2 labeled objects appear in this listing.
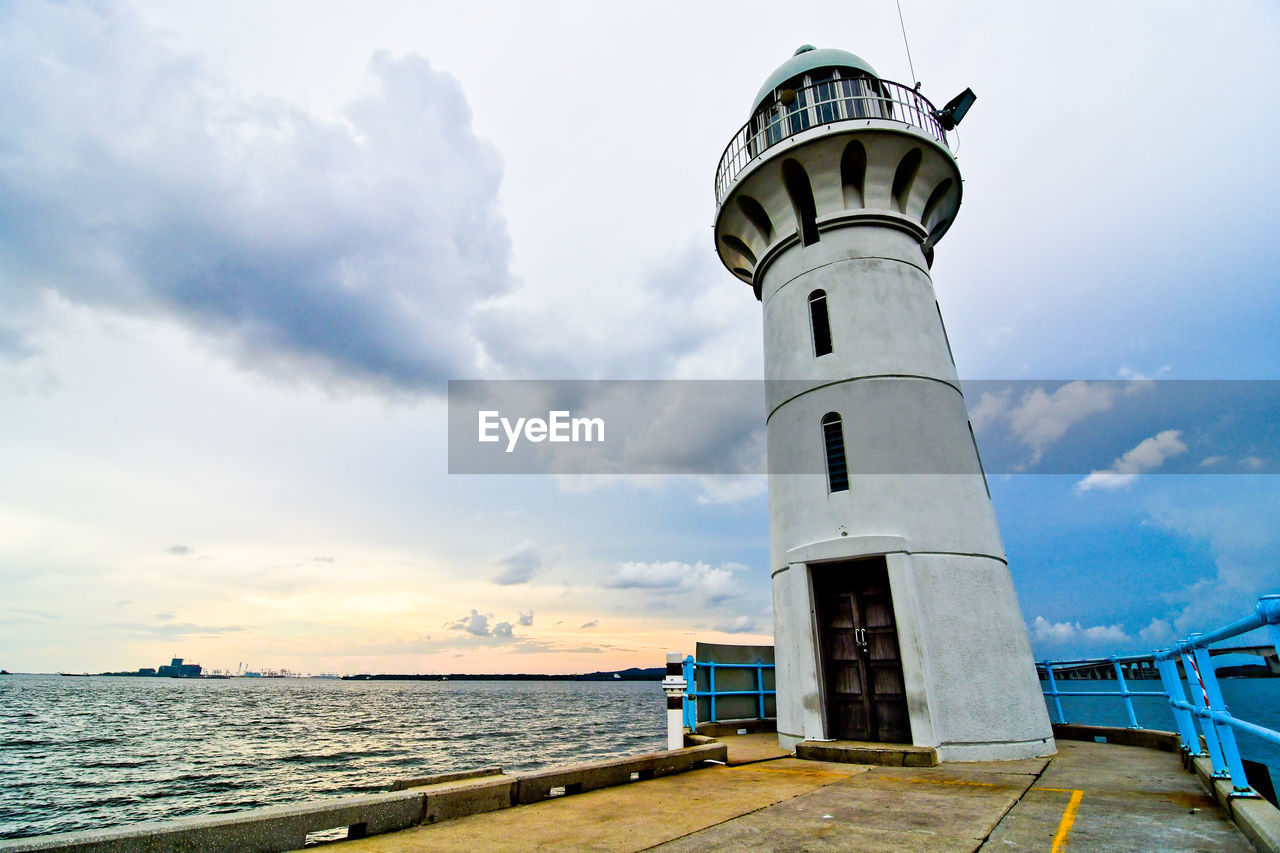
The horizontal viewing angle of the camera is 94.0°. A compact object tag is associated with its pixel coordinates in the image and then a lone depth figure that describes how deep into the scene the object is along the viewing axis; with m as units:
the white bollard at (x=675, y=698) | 8.56
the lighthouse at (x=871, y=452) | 9.55
